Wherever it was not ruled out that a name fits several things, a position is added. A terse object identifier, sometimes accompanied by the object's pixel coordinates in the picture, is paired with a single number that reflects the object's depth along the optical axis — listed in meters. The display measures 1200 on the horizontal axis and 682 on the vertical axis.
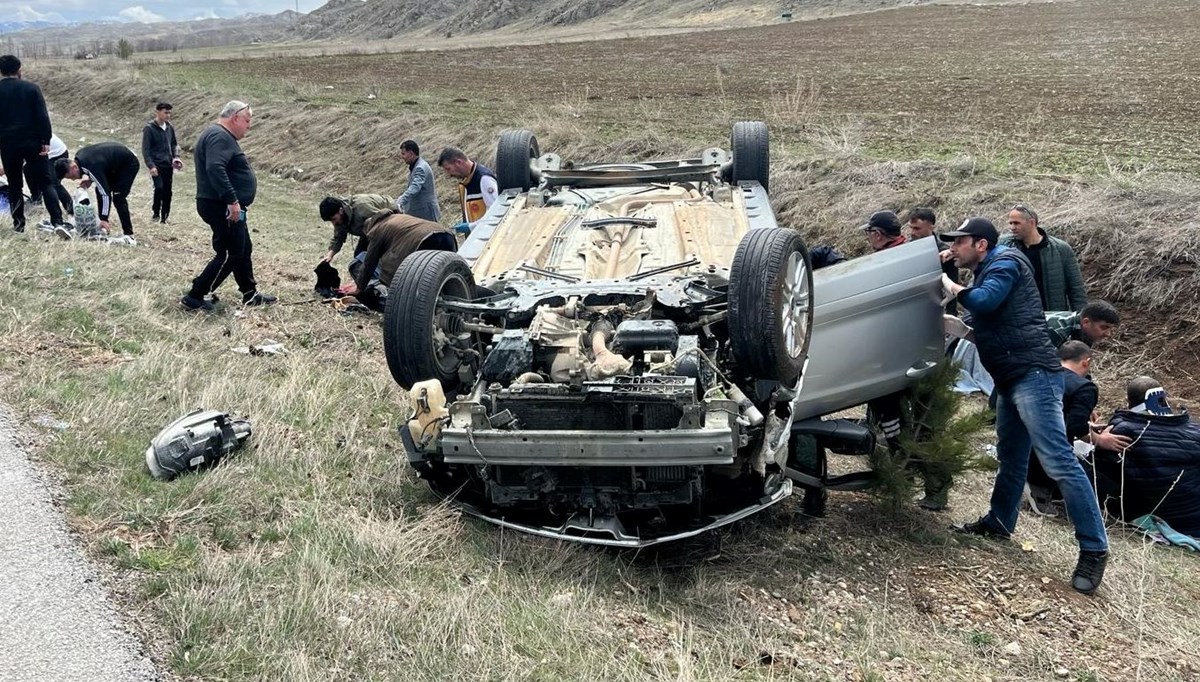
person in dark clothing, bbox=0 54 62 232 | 8.75
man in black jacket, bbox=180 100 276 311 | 7.13
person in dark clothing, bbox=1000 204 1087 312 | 5.97
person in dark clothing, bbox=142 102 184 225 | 11.40
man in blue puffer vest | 4.54
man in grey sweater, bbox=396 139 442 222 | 8.94
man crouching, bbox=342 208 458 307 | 7.10
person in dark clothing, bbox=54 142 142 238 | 10.16
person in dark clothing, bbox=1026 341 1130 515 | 5.25
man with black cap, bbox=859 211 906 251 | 6.26
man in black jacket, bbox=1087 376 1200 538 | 5.18
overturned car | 4.06
